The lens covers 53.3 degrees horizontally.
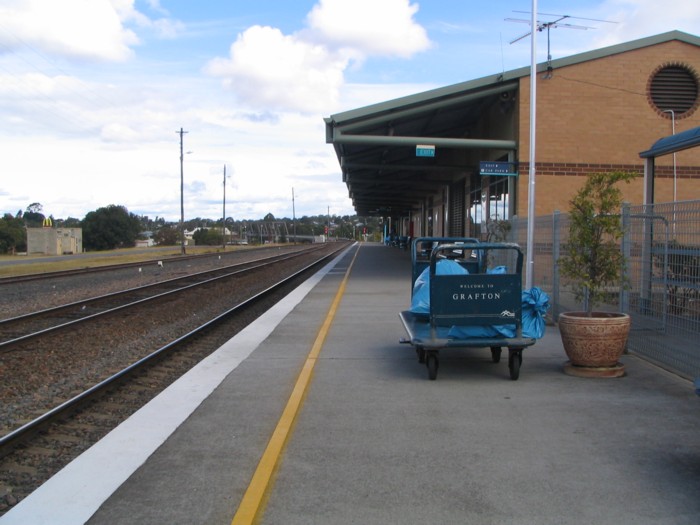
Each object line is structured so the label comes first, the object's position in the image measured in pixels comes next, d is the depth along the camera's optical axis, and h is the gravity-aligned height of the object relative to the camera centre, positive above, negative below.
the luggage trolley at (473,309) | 6.88 -0.71
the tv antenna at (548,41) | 16.57 +5.04
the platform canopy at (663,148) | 9.77 +1.37
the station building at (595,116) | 18.67 +3.31
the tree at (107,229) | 105.38 +1.12
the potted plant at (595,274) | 7.14 -0.39
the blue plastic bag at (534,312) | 7.43 -0.80
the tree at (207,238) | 113.32 -0.22
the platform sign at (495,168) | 17.02 +1.71
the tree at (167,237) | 115.00 -0.09
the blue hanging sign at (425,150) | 19.38 +2.44
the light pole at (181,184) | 56.53 +4.25
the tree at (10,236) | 90.06 -0.03
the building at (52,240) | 61.75 -0.39
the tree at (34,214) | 167.20 +5.42
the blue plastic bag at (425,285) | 7.88 -0.58
